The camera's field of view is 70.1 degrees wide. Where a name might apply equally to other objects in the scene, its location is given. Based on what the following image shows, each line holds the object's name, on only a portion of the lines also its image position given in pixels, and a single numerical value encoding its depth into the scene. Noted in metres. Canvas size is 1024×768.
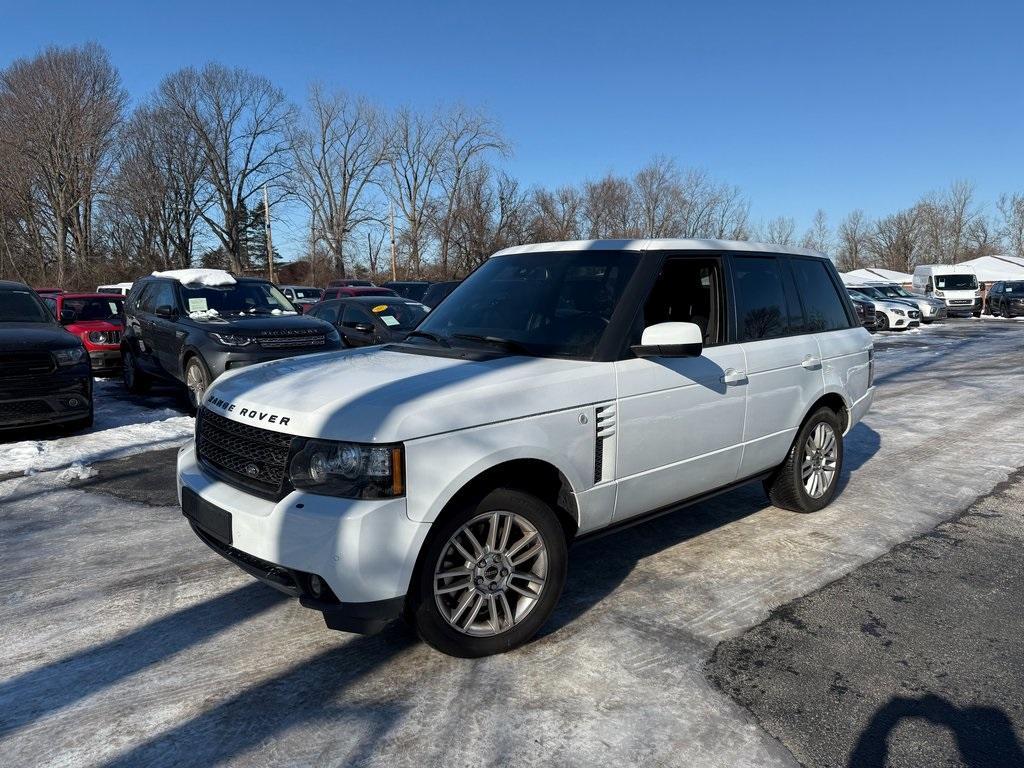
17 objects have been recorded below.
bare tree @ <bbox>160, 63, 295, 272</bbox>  54.41
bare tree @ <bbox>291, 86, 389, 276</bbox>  60.72
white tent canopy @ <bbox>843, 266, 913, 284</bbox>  59.53
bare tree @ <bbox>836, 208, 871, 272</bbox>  85.06
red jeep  13.30
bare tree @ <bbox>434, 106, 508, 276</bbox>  54.37
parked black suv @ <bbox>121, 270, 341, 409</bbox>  9.05
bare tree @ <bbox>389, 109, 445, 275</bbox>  60.03
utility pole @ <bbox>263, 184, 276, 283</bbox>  48.88
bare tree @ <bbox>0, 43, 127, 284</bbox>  39.44
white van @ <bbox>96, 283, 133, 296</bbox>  27.63
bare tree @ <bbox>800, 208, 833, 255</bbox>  79.01
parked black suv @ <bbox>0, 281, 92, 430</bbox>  7.45
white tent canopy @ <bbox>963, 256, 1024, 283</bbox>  54.34
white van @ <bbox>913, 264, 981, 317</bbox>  34.69
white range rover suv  2.94
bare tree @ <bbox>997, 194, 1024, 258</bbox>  77.19
